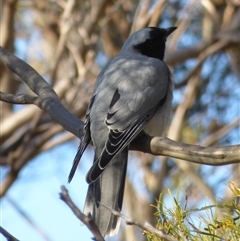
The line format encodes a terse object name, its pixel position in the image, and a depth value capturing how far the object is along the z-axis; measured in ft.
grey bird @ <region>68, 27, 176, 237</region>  24.67
